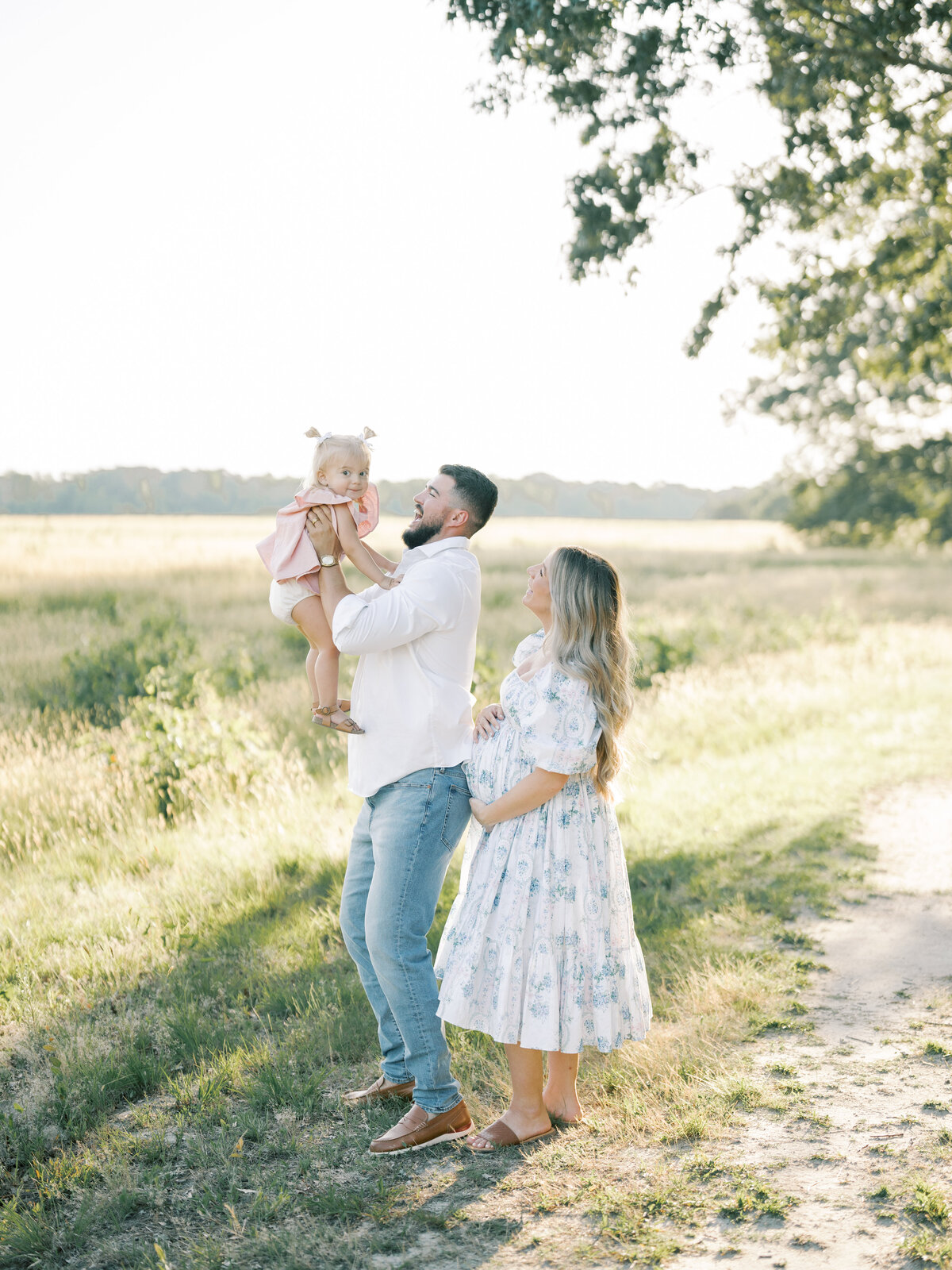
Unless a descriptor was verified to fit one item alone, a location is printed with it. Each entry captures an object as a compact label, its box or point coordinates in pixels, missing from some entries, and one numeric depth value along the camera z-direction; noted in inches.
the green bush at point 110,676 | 422.3
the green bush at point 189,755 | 306.2
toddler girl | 135.2
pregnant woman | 132.3
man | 133.3
